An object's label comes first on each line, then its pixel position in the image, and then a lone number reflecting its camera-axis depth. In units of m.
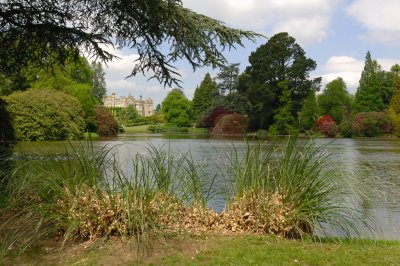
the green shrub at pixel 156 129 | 65.38
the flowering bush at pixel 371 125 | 46.64
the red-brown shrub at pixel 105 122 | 47.53
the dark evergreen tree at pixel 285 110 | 43.03
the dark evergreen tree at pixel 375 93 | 52.97
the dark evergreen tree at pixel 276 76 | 49.41
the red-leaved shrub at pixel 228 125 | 50.08
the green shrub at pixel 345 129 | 48.62
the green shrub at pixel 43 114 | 33.16
